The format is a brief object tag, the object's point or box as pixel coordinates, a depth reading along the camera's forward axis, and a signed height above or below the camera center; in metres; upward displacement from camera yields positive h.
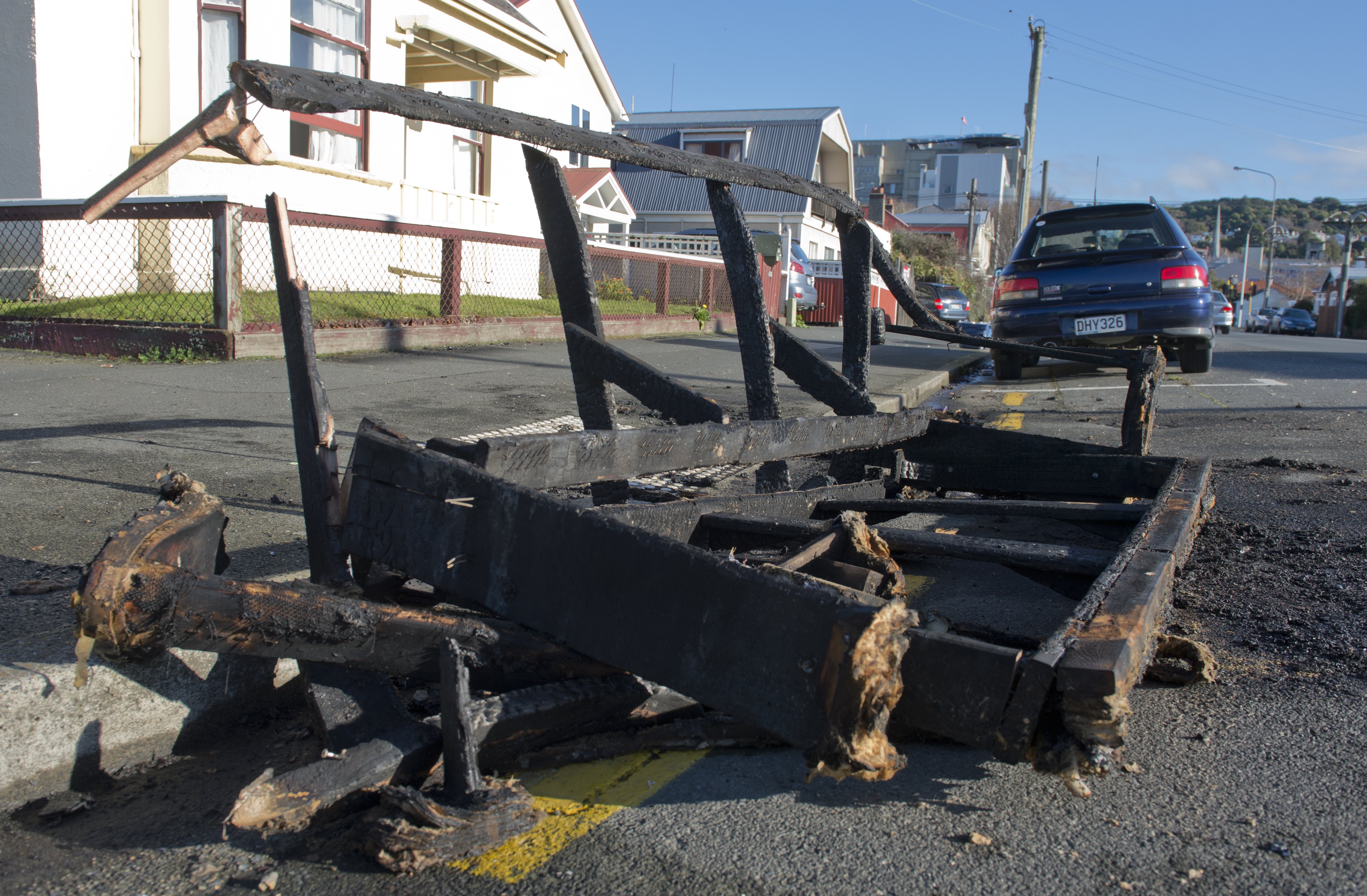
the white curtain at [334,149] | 13.23 +2.45
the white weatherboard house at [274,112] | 10.34 +2.76
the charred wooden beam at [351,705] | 1.75 -0.74
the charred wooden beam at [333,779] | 1.55 -0.79
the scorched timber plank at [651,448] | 2.24 -0.31
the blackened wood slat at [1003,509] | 3.08 -0.53
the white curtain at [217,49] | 11.32 +3.21
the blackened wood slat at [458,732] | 1.61 -0.70
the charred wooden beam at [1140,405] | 4.15 -0.20
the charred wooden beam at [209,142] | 2.00 +0.38
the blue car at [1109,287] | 8.56 +0.66
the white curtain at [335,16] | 12.88 +4.26
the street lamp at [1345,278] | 51.38 +5.05
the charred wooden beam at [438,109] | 1.95 +0.52
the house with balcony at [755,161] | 38.88 +7.60
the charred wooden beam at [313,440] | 2.14 -0.28
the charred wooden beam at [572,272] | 2.99 +0.20
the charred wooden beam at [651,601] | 1.45 -0.47
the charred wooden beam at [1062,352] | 4.44 +0.02
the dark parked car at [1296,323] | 53.91 +2.63
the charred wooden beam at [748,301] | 3.53 +0.15
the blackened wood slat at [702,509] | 2.63 -0.53
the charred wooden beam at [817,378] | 3.84 -0.14
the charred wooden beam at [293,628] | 1.70 -0.59
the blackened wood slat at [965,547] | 2.48 -0.54
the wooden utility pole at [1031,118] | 33.44 +8.51
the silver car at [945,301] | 29.91 +1.57
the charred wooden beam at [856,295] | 4.48 +0.25
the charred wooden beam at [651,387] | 3.01 -0.17
